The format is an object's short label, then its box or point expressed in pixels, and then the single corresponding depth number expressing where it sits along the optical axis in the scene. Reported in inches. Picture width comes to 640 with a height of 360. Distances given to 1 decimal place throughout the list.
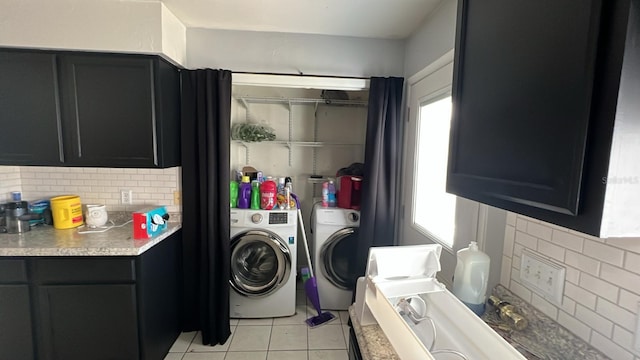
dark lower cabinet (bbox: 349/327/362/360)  38.3
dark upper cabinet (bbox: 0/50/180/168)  71.1
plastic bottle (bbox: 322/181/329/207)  98.0
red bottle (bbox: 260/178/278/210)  92.4
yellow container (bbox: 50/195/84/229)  77.3
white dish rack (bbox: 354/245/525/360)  29.3
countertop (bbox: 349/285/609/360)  31.6
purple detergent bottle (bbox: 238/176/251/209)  92.9
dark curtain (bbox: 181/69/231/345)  82.2
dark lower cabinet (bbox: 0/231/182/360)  63.1
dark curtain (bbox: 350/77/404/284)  86.6
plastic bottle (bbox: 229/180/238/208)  94.0
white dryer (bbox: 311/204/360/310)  94.7
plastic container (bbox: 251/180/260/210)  93.0
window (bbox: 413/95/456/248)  67.2
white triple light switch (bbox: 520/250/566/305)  34.6
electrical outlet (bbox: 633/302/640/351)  26.6
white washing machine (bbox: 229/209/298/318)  90.1
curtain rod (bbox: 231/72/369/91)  87.4
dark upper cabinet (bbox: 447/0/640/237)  18.2
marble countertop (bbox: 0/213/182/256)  62.1
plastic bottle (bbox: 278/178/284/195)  98.8
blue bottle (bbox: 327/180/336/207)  98.7
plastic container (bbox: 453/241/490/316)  41.5
